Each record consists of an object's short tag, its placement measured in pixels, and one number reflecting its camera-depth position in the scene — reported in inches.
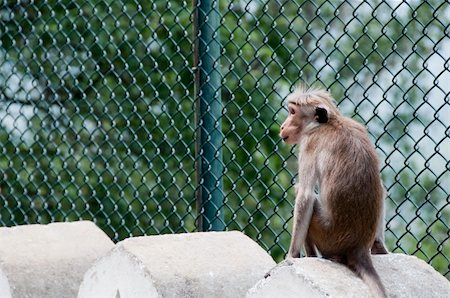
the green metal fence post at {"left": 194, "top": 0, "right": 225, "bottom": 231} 416.2
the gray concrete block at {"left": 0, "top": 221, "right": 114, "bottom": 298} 320.5
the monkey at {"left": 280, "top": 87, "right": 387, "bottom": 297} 314.5
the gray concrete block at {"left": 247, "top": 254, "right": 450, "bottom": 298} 253.1
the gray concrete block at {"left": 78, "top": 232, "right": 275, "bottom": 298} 283.7
